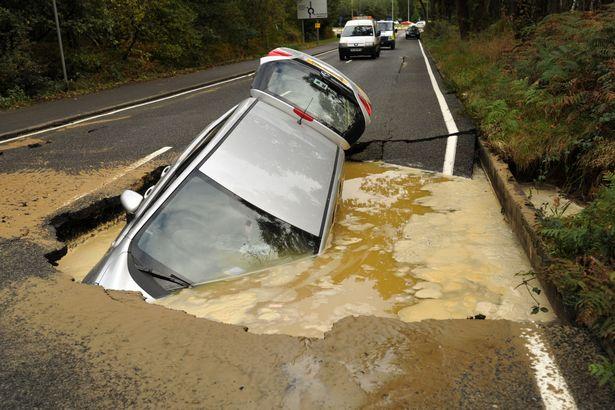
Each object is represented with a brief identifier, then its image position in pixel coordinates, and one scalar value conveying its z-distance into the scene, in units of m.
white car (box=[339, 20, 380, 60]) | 29.02
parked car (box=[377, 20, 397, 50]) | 40.66
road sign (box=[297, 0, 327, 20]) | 53.03
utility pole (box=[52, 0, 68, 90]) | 15.90
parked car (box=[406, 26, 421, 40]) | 61.19
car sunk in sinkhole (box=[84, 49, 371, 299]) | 3.89
